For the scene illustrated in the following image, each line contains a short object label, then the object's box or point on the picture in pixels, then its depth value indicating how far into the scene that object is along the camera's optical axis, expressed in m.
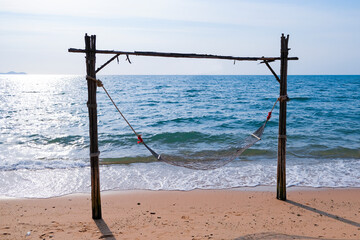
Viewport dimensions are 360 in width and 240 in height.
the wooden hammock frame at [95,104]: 4.05
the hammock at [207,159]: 4.85
